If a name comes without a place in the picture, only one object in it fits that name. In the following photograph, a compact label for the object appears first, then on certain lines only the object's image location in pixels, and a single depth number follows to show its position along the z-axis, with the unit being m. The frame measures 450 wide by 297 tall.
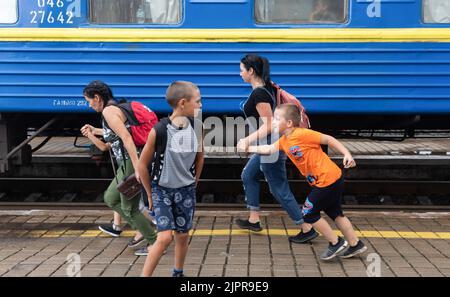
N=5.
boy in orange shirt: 3.92
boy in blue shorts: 3.22
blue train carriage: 5.38
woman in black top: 4.29
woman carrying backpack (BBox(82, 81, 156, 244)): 4.11
